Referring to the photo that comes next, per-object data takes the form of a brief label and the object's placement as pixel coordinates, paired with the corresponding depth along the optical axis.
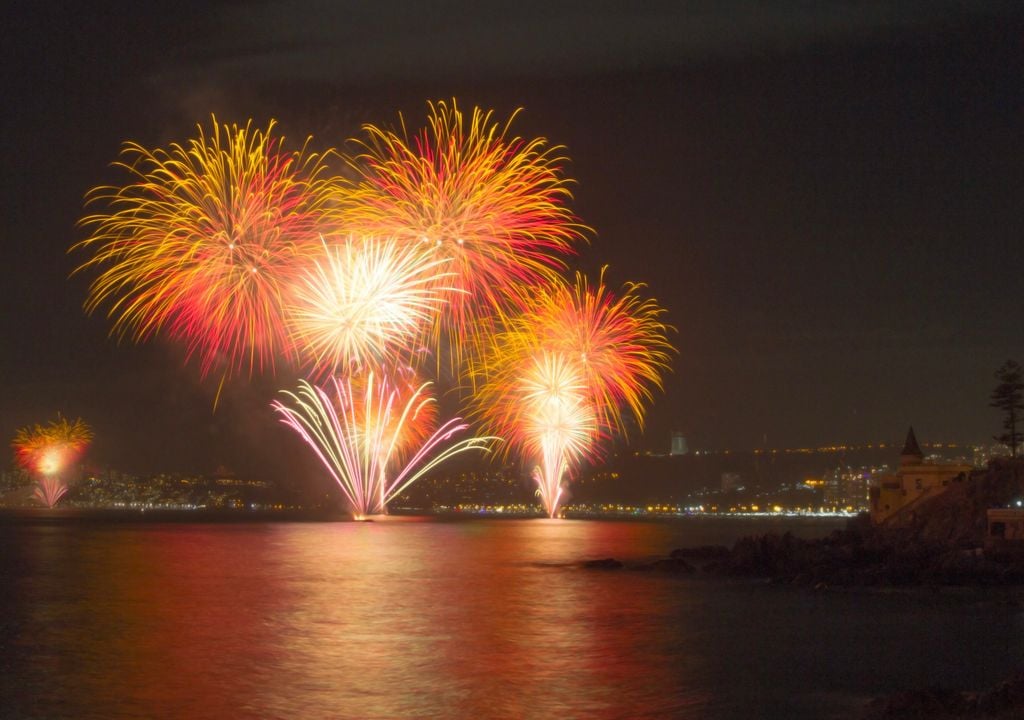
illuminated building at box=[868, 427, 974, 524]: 73.56
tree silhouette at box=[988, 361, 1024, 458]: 83.18
